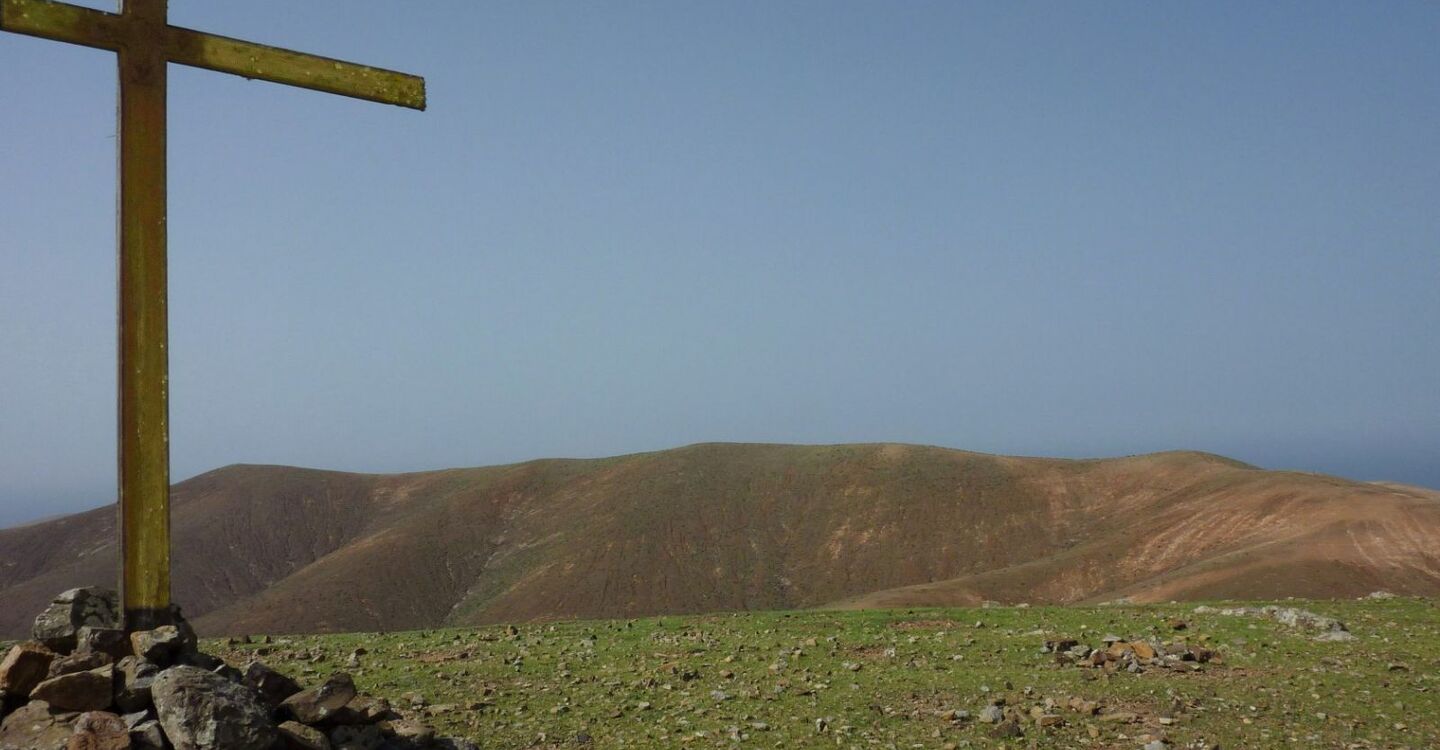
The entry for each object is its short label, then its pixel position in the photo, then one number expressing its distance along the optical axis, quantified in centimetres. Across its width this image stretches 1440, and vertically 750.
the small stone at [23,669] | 768
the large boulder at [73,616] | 821
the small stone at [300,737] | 762
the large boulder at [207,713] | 709
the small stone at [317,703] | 812
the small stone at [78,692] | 742
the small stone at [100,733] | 692
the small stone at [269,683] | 832
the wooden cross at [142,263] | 773
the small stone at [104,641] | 787
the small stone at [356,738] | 810
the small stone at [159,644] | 780
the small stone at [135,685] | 749
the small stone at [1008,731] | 1049
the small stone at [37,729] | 701
